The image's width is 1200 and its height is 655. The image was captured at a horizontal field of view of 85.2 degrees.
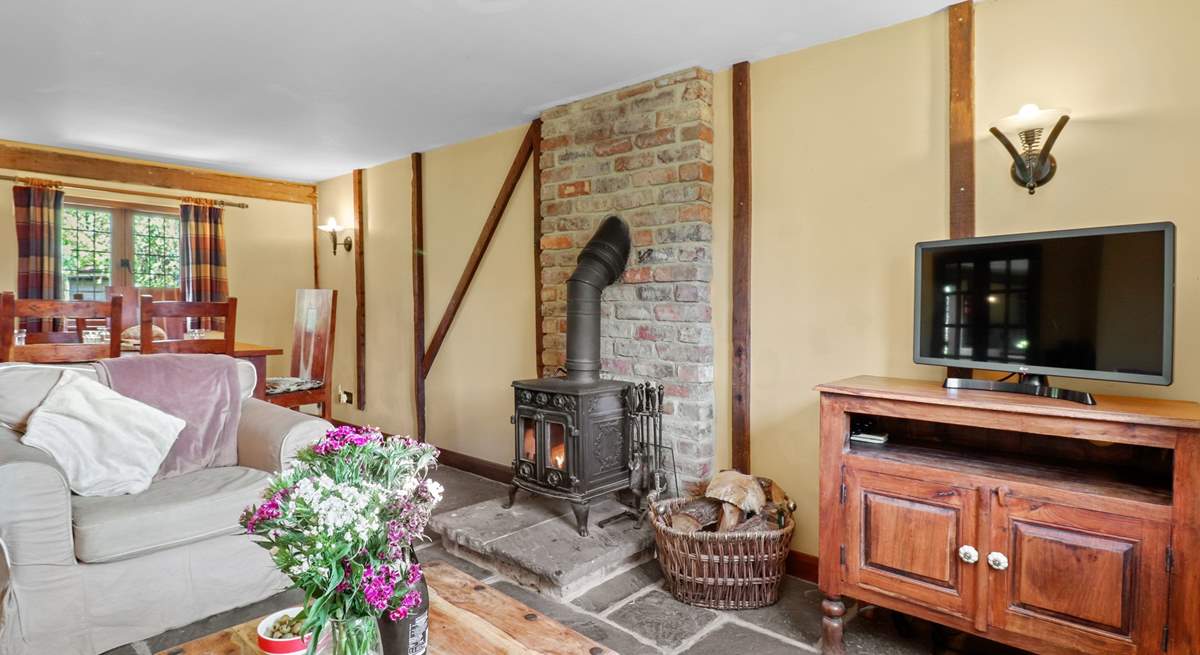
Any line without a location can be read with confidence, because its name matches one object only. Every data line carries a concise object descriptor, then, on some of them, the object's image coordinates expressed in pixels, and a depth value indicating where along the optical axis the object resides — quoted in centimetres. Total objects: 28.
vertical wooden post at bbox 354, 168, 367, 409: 533
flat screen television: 182
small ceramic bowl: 127
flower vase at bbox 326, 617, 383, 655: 111
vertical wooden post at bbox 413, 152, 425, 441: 473
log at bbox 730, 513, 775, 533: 251
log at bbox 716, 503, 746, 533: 257
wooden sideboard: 163
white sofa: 192
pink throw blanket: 260
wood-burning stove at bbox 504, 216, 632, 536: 284
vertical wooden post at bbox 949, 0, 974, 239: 236
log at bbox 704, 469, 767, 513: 259
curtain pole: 437
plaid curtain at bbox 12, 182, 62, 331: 439
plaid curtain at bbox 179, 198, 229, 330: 511
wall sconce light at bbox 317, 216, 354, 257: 547
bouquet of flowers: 105
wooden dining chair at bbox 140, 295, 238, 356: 331
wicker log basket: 245
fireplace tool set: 302
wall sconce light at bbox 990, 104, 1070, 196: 211
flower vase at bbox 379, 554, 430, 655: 124
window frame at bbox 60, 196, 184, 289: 493
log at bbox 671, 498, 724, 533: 262
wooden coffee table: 137
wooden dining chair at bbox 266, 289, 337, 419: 411
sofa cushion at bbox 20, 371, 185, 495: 220
